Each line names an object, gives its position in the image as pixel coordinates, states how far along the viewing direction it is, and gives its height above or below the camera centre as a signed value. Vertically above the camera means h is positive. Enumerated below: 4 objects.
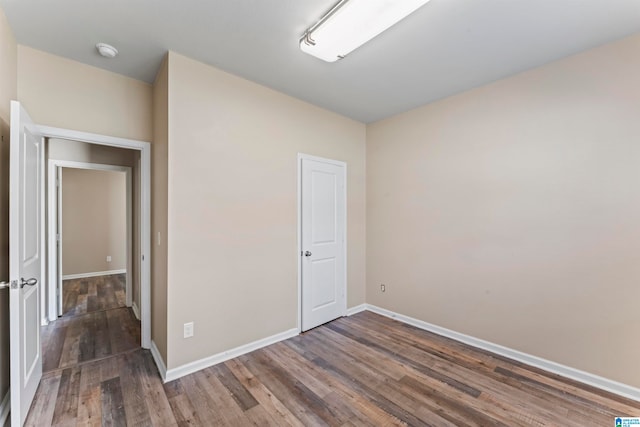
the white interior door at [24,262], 1.62 -0.33
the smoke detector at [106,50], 2.14 +1.29
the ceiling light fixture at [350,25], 1.62 +1.23
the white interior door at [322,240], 3.25 -0.36
